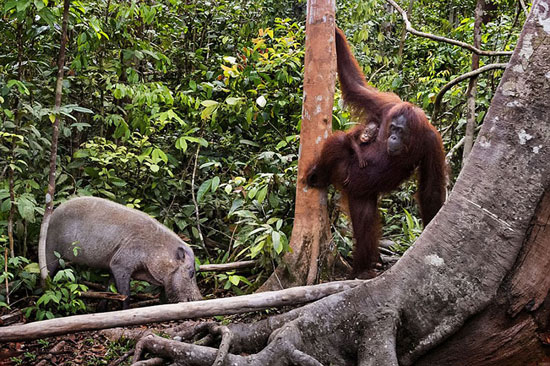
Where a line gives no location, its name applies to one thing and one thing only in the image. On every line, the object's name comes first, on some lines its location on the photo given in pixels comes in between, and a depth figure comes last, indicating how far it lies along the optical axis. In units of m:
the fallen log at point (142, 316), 3.31
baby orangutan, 4.68
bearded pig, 5.23
